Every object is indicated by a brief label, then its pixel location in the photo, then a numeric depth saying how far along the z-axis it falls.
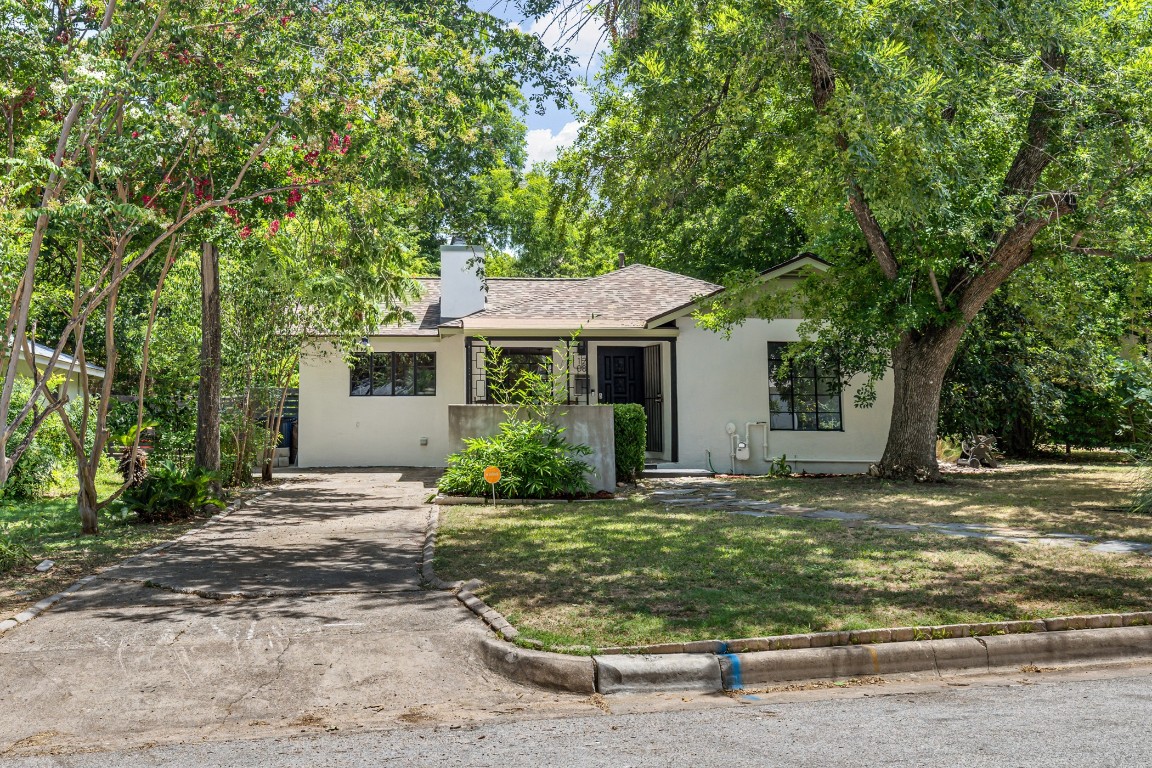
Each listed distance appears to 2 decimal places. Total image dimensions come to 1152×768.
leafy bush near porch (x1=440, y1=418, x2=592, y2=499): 12.95
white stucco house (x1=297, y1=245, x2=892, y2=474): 17.97
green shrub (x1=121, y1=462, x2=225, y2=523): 11.26
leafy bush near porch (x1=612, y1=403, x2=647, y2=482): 15.20
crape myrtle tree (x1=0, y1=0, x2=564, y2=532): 8.16
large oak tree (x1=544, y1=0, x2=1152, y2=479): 9.16
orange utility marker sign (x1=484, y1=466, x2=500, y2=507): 11.87
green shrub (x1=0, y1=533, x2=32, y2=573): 8.13
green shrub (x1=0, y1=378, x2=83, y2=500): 13.97
